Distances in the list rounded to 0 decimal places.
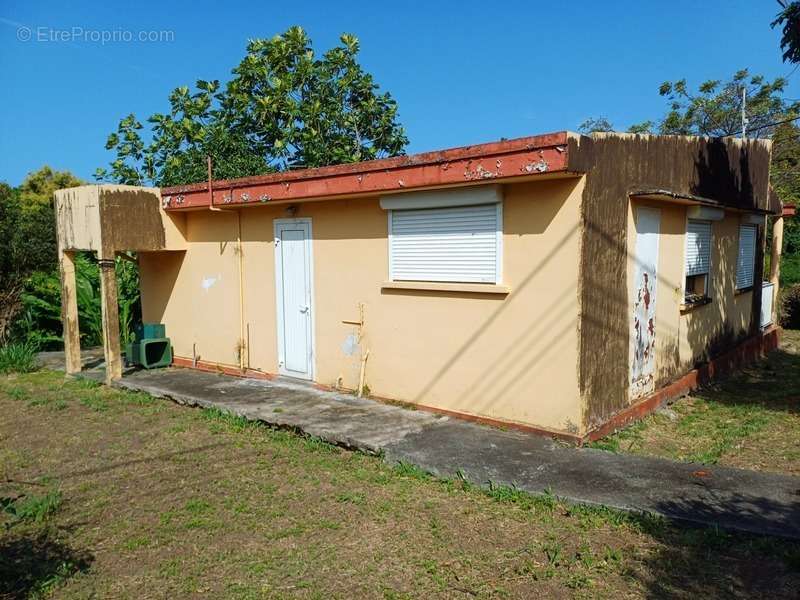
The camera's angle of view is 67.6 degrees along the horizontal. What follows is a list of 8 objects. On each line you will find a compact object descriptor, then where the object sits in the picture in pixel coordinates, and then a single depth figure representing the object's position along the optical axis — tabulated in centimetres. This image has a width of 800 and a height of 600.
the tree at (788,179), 1756
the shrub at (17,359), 1055
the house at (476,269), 596
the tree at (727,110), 2422
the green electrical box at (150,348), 1014
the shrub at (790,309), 1536
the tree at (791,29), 599
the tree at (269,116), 1636
